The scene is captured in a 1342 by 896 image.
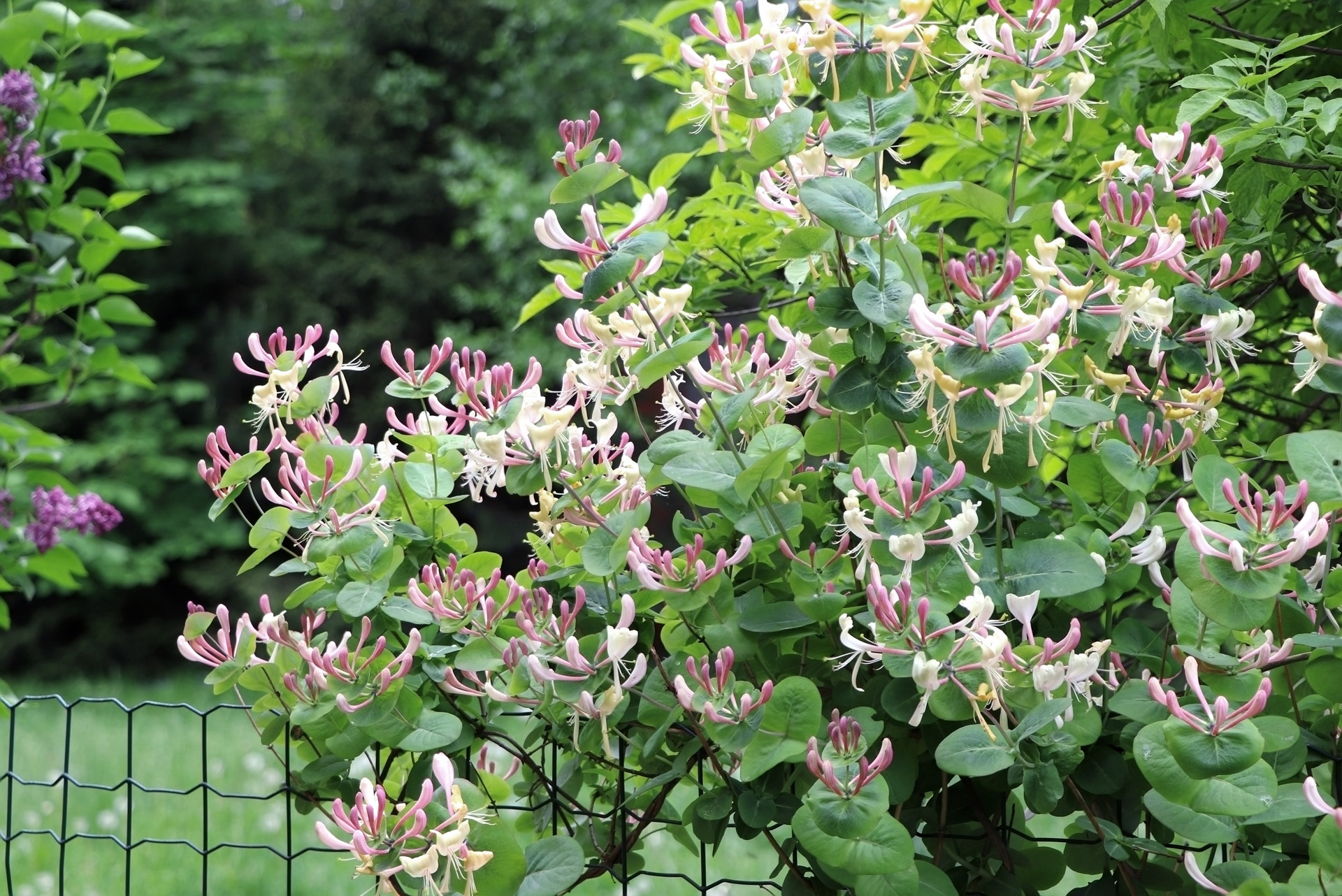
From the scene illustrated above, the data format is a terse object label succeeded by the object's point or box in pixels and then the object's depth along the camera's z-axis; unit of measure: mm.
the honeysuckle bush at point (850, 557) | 2001
